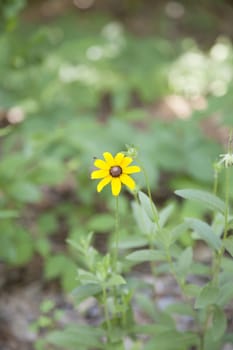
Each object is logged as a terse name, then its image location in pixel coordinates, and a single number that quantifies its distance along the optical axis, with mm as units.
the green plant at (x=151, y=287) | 1168
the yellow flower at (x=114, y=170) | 1096
